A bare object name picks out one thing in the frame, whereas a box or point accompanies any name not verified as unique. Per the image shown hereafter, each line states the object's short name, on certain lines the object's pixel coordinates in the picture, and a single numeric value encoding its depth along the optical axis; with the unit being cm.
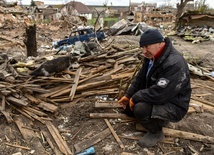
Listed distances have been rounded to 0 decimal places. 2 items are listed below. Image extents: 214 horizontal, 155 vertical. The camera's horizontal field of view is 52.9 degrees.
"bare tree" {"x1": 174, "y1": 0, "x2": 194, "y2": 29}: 2407
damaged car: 1200
